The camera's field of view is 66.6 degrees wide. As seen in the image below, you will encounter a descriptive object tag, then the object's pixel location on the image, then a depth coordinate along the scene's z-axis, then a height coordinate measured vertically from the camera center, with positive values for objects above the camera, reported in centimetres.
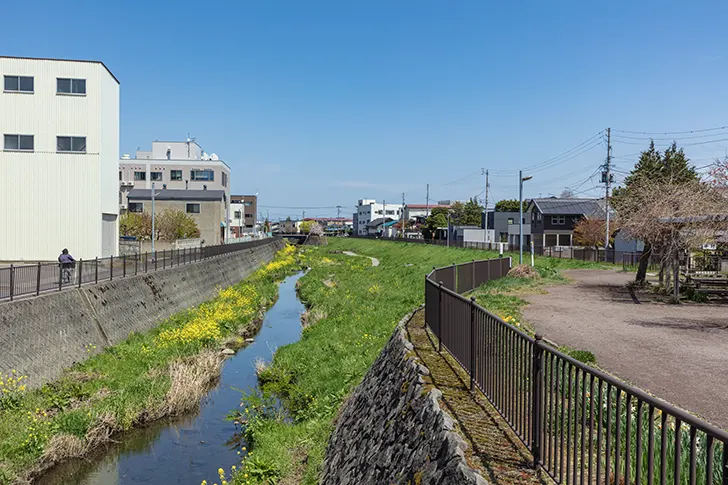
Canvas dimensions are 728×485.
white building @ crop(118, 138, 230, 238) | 7900 +820
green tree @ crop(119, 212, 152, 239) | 5084 +34
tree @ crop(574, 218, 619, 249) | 5441 +41
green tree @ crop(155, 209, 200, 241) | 5244 +48
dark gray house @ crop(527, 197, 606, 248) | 6481 +197
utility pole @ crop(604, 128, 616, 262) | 4445 +536
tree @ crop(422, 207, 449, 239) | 9546 +183
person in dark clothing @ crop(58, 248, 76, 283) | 1648 -121
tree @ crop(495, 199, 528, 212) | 10750 +581
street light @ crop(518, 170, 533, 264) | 3061 +294
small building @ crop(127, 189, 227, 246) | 6556 +284
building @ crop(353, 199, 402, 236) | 17312 +631
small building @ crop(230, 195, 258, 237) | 9250 +315
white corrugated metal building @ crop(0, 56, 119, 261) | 2836 +364
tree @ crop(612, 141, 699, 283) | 1847 +106
